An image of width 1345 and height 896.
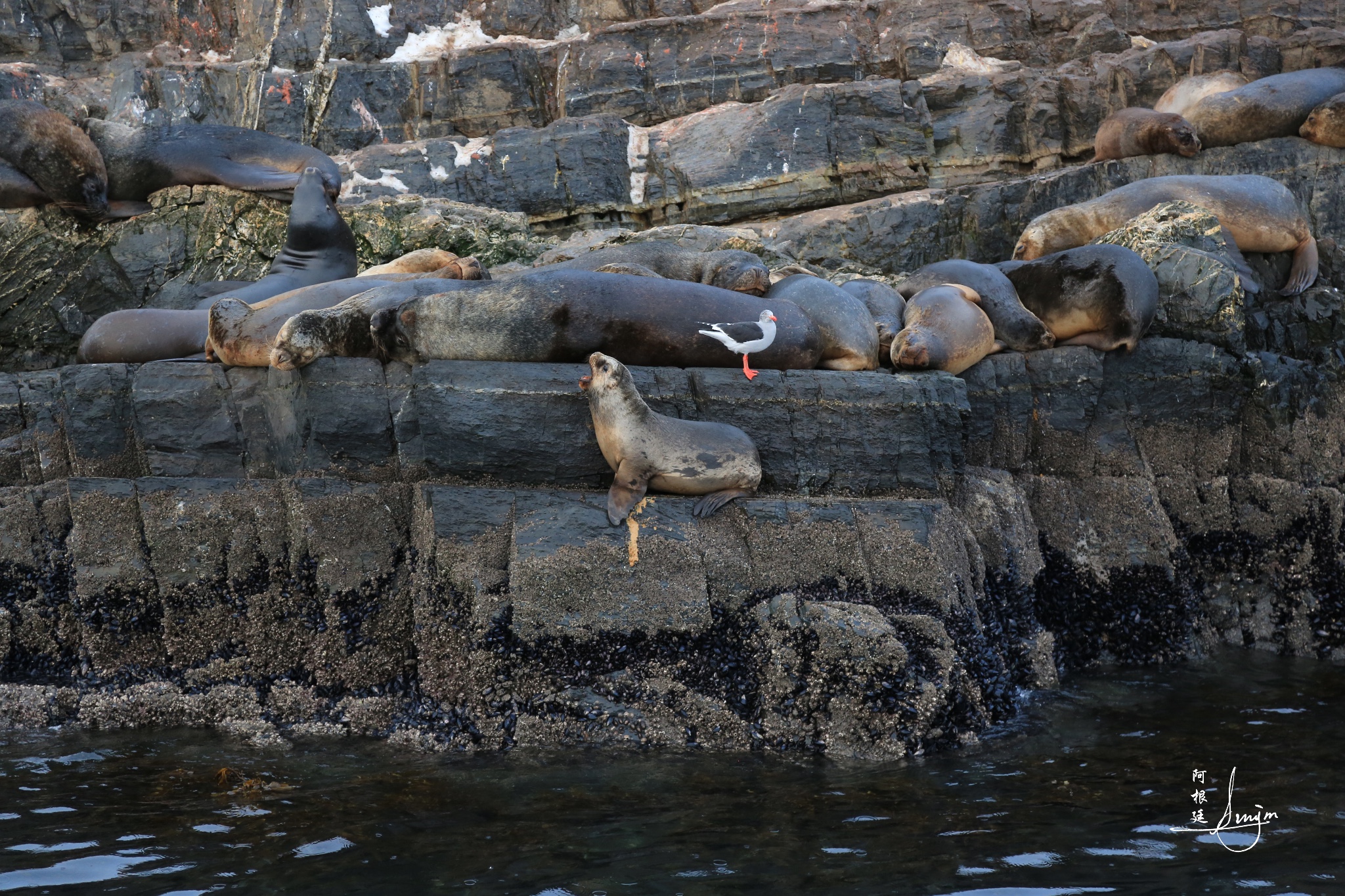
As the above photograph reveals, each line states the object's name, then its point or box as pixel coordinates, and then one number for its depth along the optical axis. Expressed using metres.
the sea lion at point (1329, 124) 19.55
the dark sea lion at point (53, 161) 18.12
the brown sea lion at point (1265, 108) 20.61
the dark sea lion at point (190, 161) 18.77
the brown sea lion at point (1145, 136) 20.92
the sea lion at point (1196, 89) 23.25
